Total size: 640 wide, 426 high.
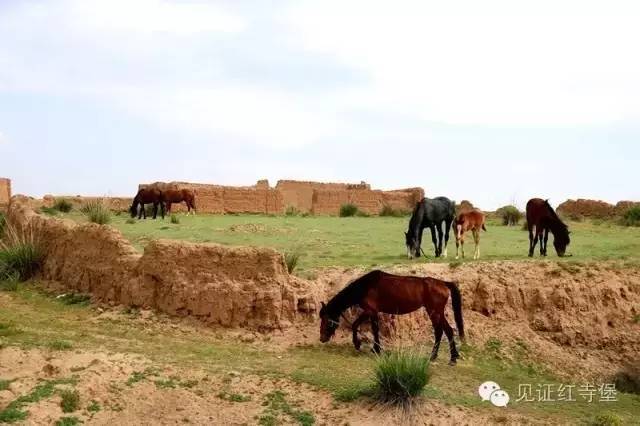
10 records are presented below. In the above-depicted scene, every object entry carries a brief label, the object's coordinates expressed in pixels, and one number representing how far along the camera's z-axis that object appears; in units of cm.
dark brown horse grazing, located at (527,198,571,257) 1912
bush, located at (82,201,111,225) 2039
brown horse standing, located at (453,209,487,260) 1877
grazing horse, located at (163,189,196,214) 2986
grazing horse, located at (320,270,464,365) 1320
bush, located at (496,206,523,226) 3303
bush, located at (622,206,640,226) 3225
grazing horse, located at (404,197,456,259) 1822
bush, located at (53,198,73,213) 2937
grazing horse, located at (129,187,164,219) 2870
